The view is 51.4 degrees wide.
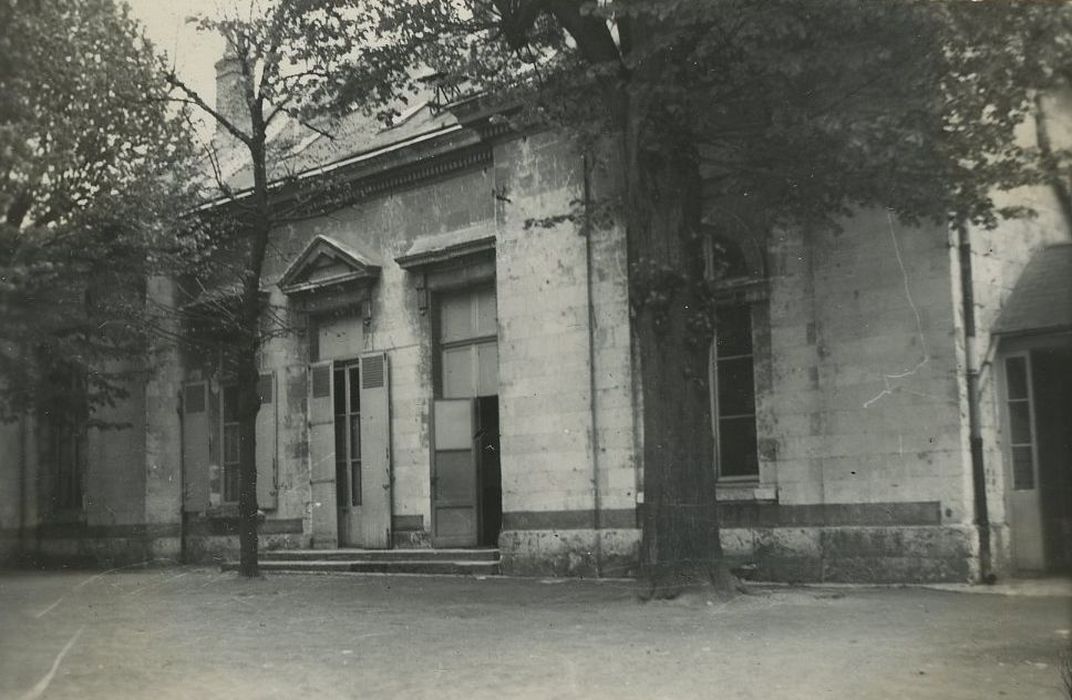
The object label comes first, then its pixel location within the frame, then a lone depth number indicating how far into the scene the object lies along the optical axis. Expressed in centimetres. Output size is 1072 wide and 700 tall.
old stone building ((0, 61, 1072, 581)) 1118
